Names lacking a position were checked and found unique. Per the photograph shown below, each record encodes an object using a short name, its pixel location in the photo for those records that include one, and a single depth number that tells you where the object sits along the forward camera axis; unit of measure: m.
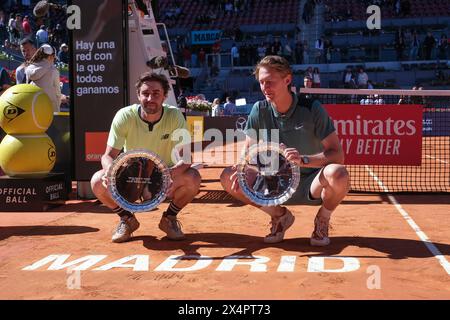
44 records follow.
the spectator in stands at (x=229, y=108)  23.54
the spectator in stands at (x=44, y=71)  8.45
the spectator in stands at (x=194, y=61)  30.02
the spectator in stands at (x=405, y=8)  30.45
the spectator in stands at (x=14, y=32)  24.59
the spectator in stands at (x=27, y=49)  8.60
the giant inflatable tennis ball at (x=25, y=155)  7.05
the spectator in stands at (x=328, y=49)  27.47
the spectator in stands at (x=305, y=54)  28.20
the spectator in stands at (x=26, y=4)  34.14
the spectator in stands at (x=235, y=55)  28.36
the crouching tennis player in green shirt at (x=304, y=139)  4.71
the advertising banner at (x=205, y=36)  32.06
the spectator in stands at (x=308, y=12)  30.27
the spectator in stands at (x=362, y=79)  24.25
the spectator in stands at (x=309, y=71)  23.73
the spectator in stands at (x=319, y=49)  27.61
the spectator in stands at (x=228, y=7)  34.69
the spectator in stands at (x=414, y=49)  27.17
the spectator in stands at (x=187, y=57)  29.47
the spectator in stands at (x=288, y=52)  28.12
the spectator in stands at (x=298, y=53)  27.95
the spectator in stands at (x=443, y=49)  26.70
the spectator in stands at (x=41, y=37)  22.22
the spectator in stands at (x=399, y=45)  27.33
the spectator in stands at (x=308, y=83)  12.95
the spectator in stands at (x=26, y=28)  26.53
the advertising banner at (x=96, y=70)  7.50
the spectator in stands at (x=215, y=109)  22.53
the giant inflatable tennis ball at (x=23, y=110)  7.03
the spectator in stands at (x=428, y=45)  26.67
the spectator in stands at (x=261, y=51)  29.05
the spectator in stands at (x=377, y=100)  11.68
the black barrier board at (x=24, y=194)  7.09
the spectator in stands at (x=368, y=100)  11.16
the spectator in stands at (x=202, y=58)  29.44
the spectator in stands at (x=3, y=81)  9.03
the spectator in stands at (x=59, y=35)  27.93
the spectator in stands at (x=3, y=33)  26.23
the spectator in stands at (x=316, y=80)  23.19
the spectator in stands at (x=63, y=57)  22.80
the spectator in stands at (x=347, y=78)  24.77
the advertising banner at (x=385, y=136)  8.64
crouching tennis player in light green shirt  4.98
